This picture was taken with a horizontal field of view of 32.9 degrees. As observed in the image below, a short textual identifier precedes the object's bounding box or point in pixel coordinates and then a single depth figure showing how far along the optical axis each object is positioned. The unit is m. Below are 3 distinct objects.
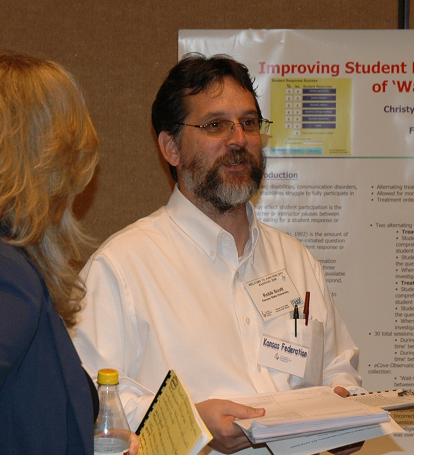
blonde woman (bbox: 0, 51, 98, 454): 1.12
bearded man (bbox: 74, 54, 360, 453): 2.16
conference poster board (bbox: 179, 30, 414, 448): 3.03
